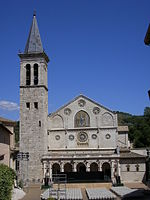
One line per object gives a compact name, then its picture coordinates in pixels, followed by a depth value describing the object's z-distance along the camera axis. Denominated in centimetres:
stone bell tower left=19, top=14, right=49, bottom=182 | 3903
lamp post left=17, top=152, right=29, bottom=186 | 3502
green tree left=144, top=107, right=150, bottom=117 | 10078
